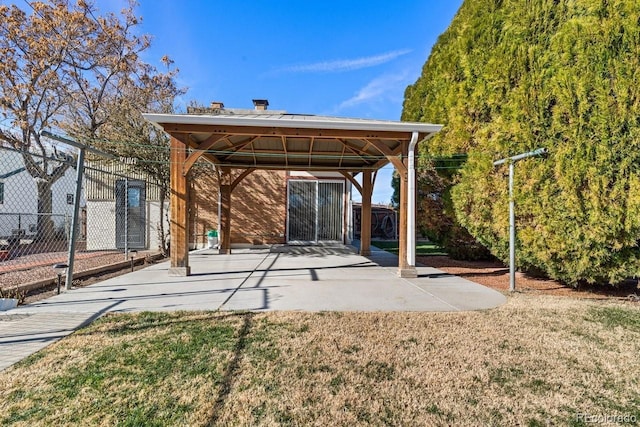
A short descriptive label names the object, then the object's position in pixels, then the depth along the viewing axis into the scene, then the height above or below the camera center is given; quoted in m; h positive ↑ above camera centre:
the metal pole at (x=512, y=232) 6.01 -0.13
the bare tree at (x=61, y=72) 9.27 +4.73
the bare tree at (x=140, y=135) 9.02 +2.51
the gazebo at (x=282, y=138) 6.57 +1.84
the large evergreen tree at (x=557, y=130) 4.99 +1.63
